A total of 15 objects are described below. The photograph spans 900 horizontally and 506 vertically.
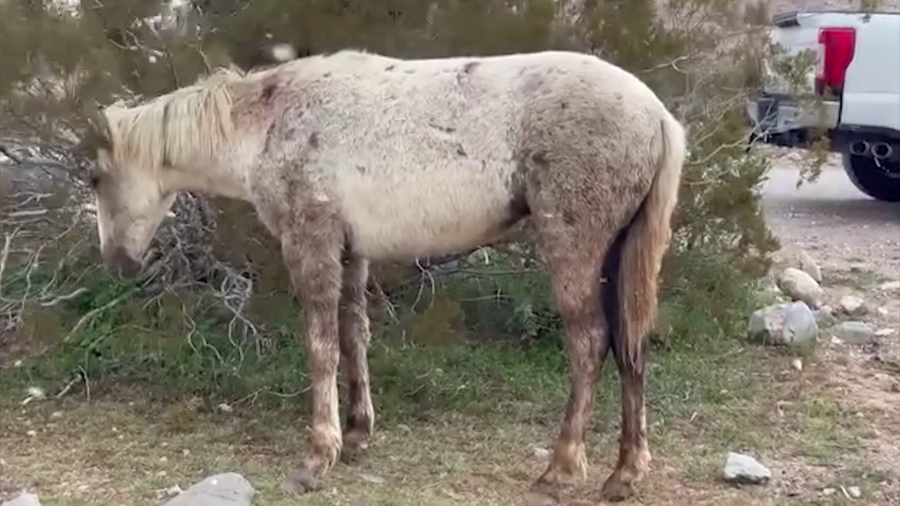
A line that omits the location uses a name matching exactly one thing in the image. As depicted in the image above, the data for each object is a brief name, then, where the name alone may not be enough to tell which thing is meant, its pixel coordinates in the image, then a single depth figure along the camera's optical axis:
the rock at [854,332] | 7.37
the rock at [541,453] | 5.61
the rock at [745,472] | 5.28
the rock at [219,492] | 4.65
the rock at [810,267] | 8.76
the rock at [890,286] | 8.61
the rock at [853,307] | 7.96
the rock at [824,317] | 7.67
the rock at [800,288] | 8.07
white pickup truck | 10.06
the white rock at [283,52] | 6.04
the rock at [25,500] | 4.55
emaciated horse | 4.90
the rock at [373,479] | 5.31
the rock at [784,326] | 7.08
